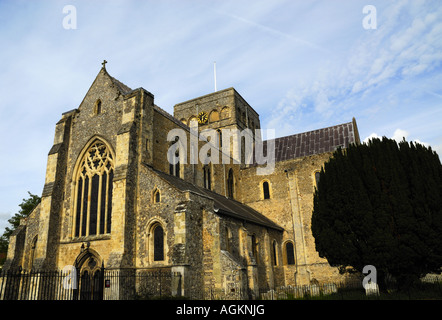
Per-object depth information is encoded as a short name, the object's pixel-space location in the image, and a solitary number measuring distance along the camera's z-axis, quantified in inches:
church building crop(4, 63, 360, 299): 629.9
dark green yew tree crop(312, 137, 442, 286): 575.2
